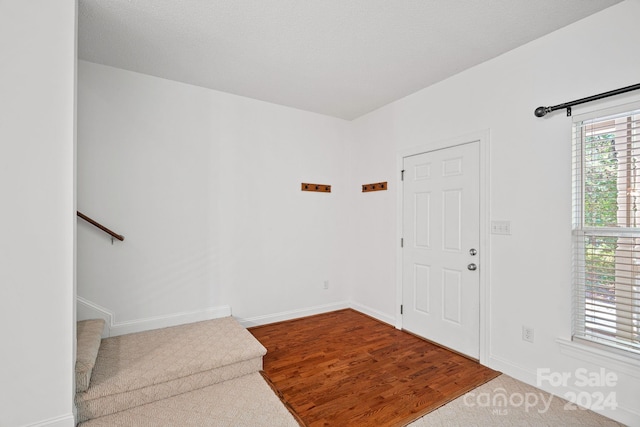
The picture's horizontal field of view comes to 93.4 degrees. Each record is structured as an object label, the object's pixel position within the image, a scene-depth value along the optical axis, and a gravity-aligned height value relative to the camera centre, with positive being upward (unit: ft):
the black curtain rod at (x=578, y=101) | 6.15 +2.57
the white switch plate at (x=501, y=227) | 8.29 -0.34
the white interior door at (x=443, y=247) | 9.21 -1.11
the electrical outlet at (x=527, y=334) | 7.73 -3.08
